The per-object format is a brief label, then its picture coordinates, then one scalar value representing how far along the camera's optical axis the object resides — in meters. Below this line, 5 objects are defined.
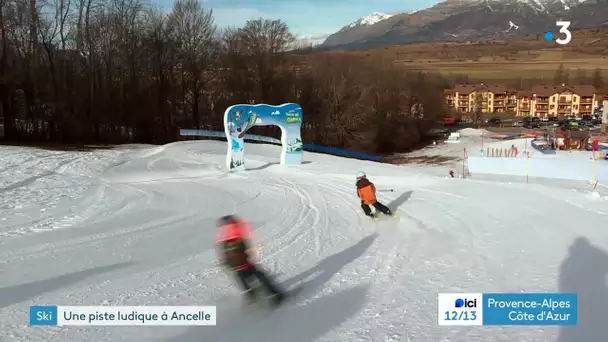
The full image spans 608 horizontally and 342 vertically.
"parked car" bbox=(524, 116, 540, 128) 84.68
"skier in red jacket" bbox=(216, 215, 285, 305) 5.98
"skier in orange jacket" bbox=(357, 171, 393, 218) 10.75
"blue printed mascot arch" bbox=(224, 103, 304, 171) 20.05
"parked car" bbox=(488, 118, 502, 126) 92.86
